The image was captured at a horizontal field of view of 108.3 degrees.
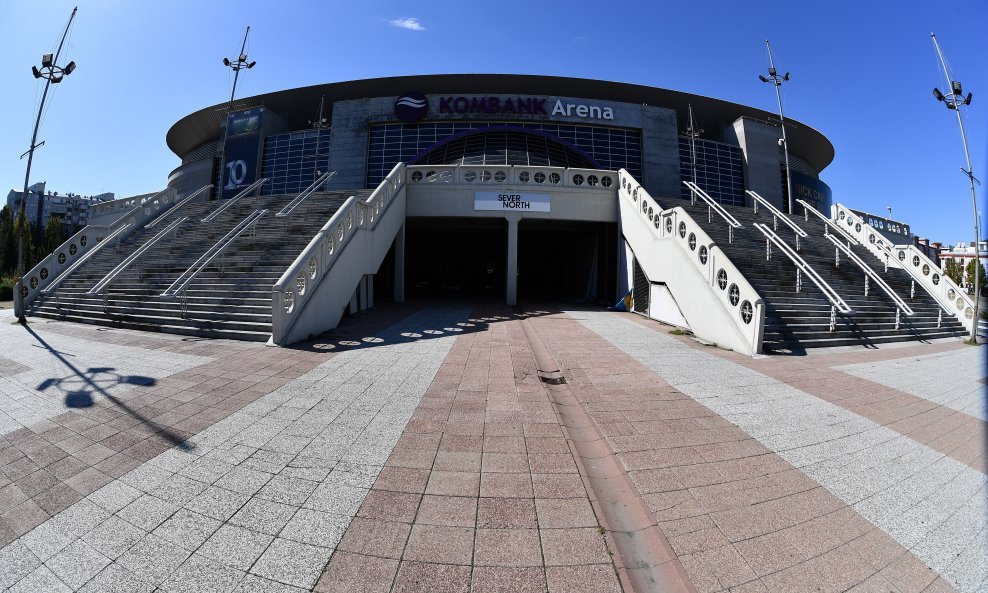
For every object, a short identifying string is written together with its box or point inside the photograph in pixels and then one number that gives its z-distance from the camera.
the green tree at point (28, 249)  28.95
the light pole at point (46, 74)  10.52
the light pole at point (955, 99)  12.81
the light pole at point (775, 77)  22.33
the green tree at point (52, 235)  37.09
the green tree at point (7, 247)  33.25
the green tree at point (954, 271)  52.50
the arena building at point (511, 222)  9.57
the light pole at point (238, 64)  20.59
